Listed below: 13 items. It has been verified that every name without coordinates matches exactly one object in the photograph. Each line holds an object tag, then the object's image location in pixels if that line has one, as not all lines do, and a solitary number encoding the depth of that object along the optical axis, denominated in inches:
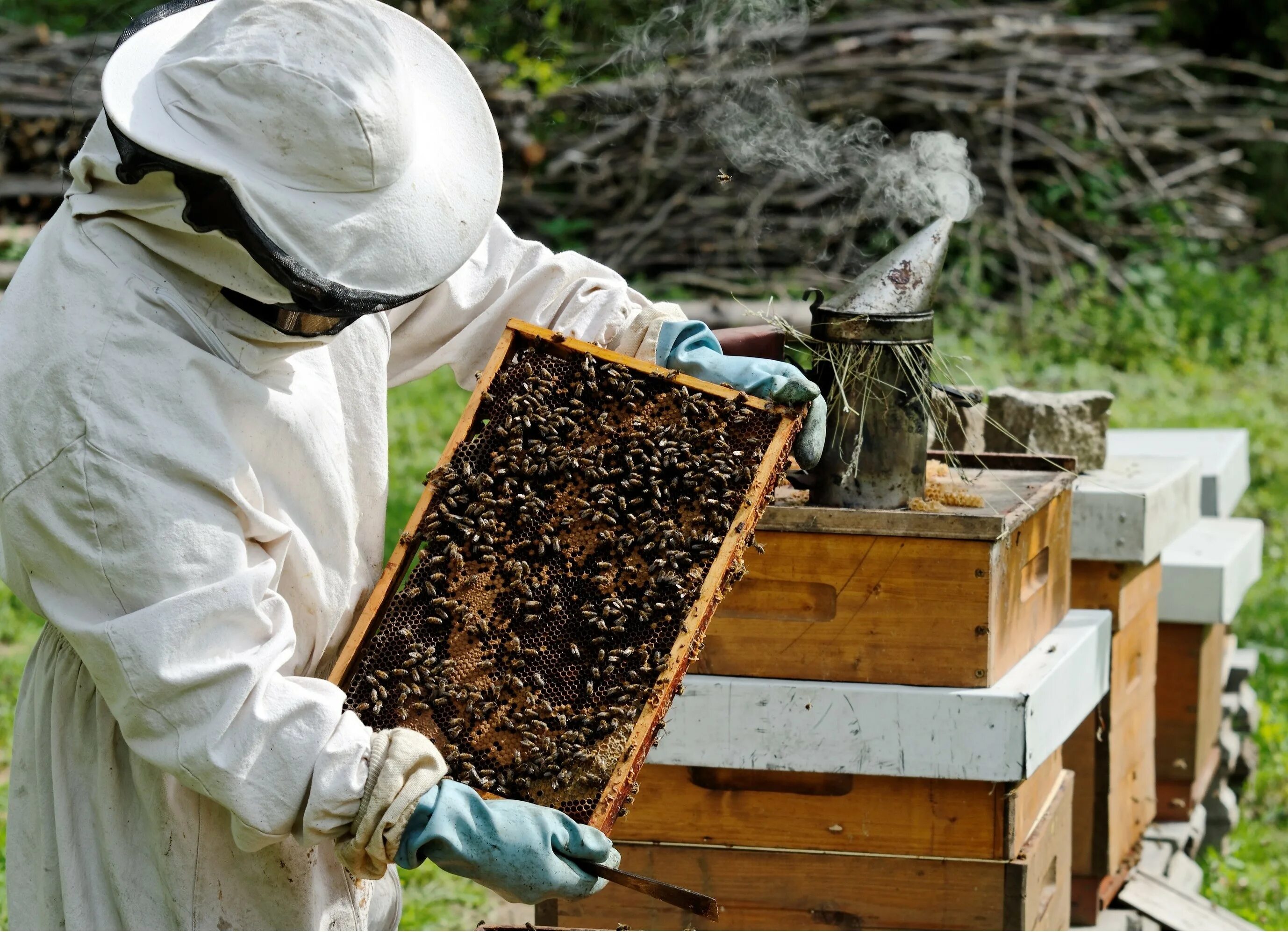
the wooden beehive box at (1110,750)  301.9
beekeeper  153.6
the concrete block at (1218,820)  404.8
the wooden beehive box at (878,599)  230.5
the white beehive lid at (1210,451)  399.9
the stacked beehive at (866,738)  231.0
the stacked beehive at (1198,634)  355.6
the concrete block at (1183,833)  360.5
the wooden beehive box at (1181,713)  362.3
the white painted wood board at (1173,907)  309.6
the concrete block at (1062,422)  331.0
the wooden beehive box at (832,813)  236.7
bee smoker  235.3
